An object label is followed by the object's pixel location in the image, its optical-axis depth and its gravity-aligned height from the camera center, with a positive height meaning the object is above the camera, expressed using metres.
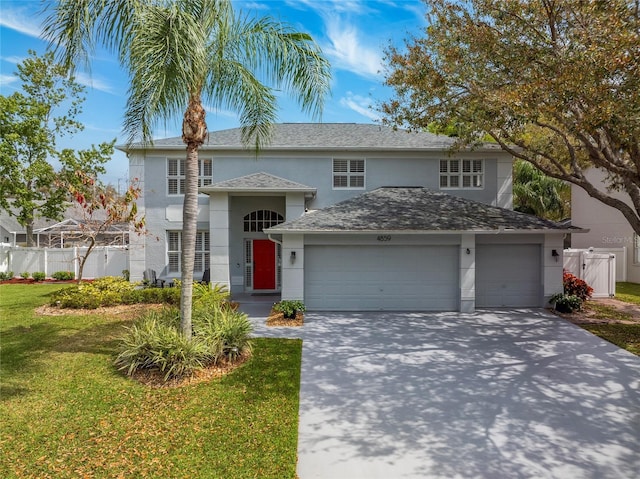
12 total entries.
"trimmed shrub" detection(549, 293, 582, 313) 12.02 -2.28
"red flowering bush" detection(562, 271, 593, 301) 13.20 -1.94
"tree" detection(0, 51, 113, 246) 20.38 +5.09
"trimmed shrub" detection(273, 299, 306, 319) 11.38 -2.34
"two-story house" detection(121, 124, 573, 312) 12.48 +0.47
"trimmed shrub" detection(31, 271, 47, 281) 20.25 -2.31
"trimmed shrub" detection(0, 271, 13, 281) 20.40 -2.30
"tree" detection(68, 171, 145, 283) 12.70 +0.96
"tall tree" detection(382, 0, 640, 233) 7.71 +4.20
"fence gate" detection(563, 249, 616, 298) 14.51 -1.47
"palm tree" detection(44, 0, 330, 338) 6.50 +3.62
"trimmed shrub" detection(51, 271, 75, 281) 20.47 -2.30
